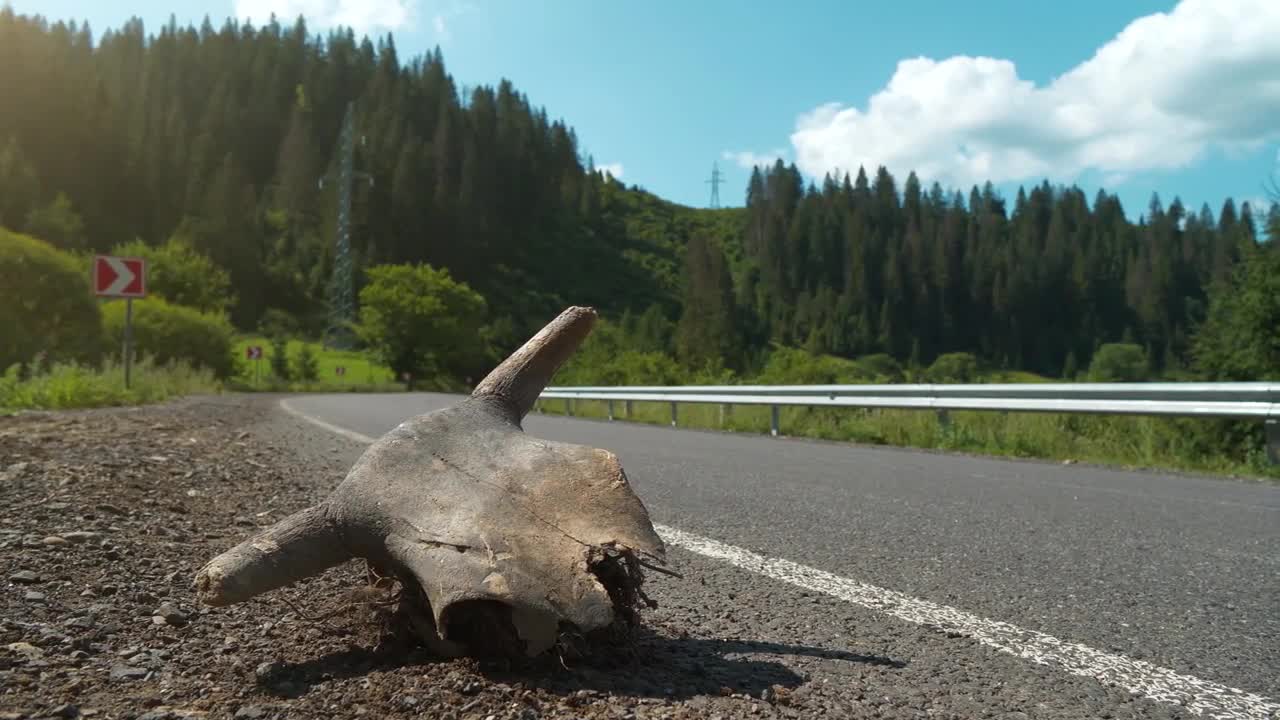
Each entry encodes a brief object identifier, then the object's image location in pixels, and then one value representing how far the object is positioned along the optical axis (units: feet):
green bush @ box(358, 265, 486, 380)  240.53
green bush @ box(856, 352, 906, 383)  294.87
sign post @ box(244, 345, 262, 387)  165.58
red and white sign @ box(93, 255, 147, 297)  45.50
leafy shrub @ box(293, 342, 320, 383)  184.14
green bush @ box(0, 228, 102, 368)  62.69
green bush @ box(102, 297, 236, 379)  104.58
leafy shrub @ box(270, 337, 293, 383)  179.11
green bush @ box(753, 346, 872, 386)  76.13
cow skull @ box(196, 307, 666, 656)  5.29
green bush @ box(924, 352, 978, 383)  269.85
